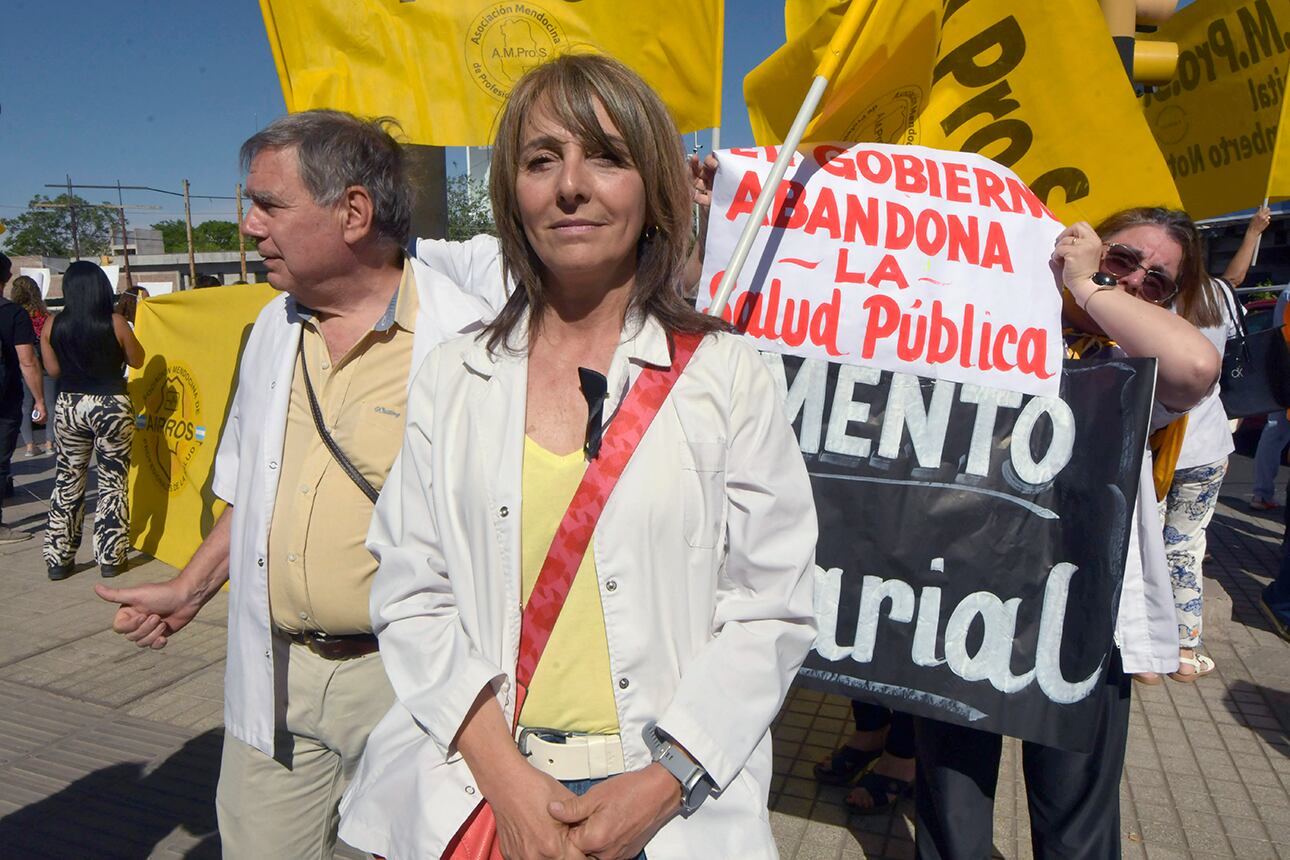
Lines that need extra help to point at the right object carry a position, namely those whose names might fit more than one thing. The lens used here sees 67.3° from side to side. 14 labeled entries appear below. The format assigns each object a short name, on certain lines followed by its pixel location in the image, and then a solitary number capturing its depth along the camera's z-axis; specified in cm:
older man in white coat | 214
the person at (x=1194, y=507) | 475
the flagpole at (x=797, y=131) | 222
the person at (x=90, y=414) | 625
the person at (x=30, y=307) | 955
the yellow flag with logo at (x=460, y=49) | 323
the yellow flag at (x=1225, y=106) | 390
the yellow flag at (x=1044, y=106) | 263
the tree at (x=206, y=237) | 10288
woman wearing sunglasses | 227
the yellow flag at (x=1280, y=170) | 380
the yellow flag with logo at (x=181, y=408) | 534
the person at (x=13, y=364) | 730
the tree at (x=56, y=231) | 9294
